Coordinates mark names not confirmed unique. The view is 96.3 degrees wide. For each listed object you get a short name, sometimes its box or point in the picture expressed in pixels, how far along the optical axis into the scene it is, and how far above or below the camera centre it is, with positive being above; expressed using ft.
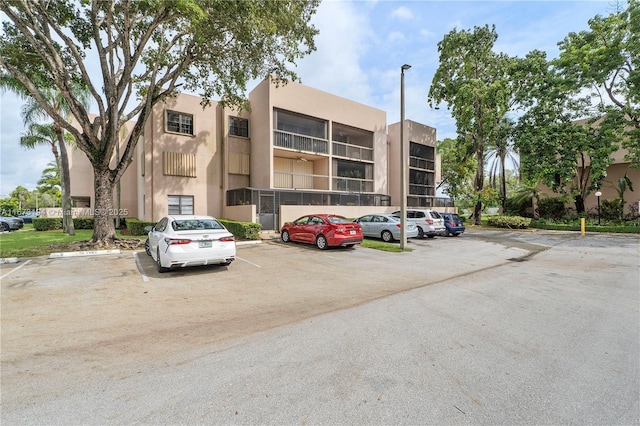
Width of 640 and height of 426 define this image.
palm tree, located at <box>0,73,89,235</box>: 53.26 +15.76
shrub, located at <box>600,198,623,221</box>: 75.82 -0.32
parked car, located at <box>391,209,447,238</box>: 53.72 -2.36
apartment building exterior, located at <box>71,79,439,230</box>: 57.98 +11.71
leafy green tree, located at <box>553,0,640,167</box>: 57.88 +31.33
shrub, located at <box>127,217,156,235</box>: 54.29 -2.71
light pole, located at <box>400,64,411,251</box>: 40.82 +2.68
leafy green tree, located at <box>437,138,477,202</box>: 84.74 +12.12
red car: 39.24 -3.00
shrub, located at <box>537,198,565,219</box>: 83.97 +0.12
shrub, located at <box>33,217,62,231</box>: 67.51 -2.40
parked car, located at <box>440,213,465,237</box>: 58.75 -3.43
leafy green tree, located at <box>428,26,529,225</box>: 74.54 +34.56
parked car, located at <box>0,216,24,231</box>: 72.43 -2.69
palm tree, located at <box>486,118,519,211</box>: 77.69 +19.61
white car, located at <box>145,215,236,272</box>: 24.17 -2.80
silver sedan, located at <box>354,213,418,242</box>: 48.58 -2.97
